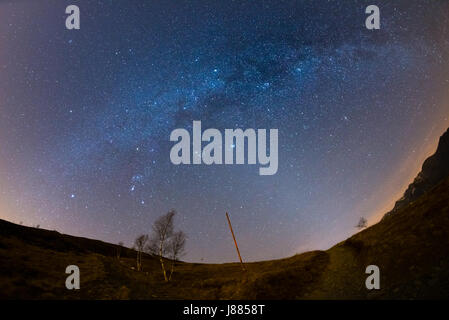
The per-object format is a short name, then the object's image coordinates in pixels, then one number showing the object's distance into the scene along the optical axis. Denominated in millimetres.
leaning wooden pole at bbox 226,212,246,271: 31391
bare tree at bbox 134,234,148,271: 39031
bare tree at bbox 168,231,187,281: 34625
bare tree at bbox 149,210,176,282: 34000
